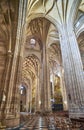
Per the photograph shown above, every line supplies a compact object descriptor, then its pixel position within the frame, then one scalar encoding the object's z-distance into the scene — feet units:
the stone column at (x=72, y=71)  23.89
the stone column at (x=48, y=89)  38.07
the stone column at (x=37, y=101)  55.30
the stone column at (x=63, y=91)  53.39
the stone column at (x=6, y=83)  19.60
